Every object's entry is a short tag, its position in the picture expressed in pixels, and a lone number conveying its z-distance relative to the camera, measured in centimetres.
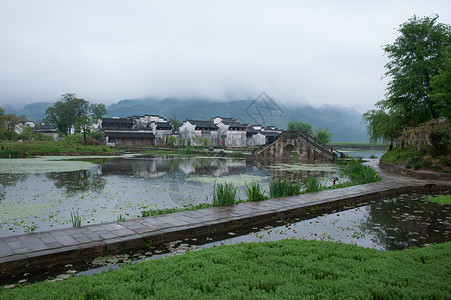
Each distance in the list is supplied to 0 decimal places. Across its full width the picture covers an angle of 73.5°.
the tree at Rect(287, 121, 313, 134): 9019
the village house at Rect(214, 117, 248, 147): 7288
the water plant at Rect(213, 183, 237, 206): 938
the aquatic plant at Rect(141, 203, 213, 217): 832
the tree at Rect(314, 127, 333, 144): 7019
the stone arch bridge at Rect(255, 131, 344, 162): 3641
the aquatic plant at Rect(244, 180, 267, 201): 1010
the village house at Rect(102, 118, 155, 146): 6425
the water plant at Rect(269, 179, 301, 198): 1086
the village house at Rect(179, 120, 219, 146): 7044
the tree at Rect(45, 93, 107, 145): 7344
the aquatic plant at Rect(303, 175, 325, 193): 1198
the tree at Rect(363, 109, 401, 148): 2689
